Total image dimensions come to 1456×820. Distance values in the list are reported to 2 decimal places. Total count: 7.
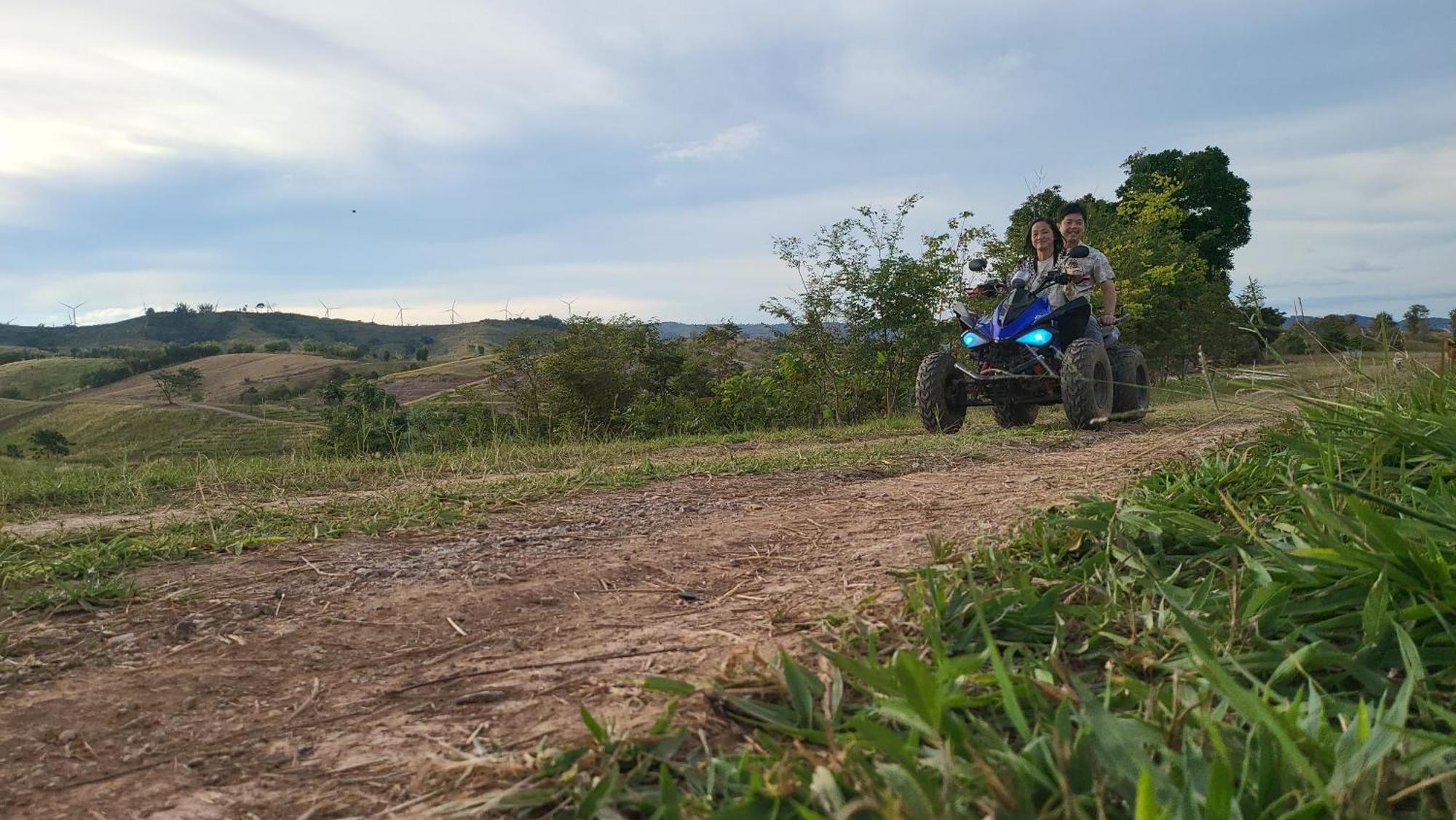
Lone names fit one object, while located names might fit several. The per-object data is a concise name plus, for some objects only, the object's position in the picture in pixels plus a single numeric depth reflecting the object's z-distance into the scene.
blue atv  6.83
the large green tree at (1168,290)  23.88
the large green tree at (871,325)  13.38
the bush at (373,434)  6.95
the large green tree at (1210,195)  40.03
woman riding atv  7.28
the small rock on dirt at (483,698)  1.55
